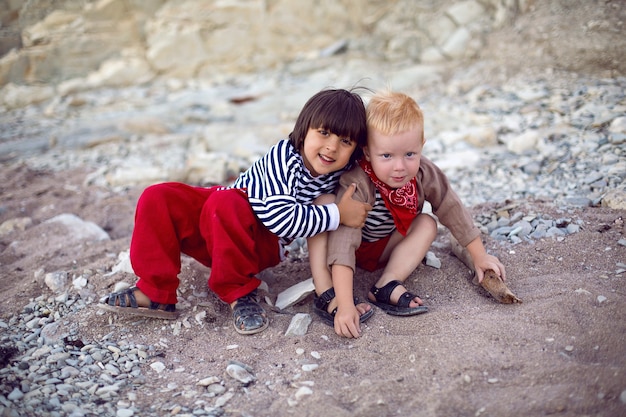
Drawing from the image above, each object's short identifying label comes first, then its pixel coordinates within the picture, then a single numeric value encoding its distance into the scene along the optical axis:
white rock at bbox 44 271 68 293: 2.98
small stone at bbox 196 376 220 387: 2.16
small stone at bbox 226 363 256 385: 2.18
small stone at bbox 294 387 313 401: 2.03
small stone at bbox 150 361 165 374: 2.29
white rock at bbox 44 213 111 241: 3.87
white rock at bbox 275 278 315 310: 2.77
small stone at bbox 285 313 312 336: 2.50
